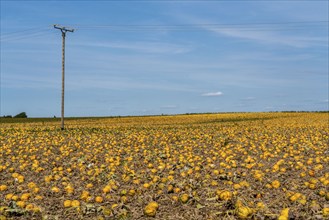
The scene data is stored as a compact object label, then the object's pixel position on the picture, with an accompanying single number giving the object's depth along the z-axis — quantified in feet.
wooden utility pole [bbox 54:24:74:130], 113.91
